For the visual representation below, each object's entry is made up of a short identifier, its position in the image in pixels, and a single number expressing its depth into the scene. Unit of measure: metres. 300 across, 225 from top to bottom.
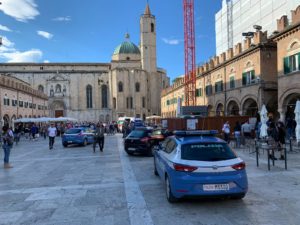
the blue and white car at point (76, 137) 21.39
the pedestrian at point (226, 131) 18.92
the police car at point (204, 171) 6.00
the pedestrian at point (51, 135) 20.61
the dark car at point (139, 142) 15.16
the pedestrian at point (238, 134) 18.12
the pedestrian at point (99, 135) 17.66
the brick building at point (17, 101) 37.53
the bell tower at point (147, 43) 78.50
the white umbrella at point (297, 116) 15.18
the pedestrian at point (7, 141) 12.64
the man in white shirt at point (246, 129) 19.19
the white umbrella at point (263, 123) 16.84
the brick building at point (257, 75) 21.30
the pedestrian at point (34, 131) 30.55
